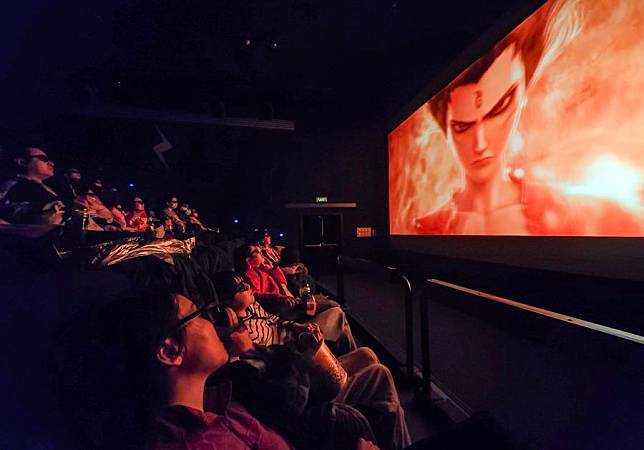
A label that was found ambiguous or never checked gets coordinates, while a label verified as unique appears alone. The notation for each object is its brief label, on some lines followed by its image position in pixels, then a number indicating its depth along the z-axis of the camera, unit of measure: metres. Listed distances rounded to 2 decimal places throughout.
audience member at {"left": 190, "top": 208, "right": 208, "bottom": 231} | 4.25
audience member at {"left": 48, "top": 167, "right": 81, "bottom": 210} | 2.39
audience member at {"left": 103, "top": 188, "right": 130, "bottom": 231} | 3.04
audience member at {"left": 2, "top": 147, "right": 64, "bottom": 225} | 1.57
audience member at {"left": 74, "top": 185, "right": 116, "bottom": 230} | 2.38
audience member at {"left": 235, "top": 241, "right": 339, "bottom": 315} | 2.04
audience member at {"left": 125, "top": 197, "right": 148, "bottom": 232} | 3.43
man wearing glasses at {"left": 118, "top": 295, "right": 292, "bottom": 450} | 0.62
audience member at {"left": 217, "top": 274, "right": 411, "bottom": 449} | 0.80
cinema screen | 1.88
